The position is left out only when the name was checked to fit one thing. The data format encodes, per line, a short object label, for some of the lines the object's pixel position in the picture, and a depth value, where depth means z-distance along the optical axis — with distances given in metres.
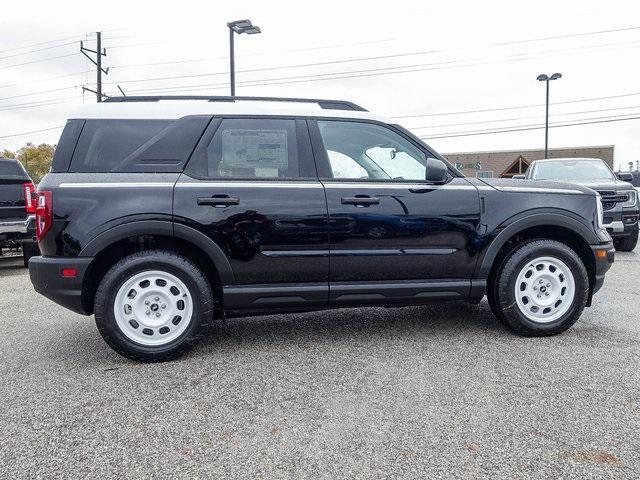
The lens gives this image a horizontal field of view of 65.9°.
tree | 67.00
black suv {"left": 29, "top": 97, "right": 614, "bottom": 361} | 3.58
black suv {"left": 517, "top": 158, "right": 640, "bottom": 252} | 9.22
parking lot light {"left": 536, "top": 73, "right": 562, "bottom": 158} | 27.44
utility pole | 26.44
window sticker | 3.81
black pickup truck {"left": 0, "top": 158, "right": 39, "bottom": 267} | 7.81
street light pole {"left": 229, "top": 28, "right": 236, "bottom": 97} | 13.67
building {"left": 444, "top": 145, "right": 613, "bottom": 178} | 46.62
